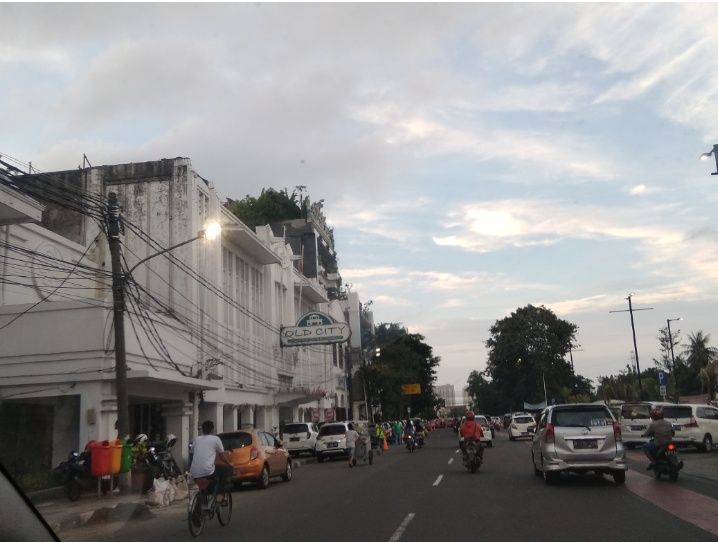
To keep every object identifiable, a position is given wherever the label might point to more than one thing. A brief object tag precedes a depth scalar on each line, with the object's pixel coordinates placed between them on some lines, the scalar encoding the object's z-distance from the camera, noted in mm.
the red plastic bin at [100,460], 15680
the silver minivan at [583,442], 13977
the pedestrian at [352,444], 25105
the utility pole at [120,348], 16406
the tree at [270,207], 64250
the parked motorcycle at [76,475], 15828
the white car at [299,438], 34062
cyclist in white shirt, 10969
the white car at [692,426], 24203
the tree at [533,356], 77438
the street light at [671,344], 63094
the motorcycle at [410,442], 33272
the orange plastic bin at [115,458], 15828
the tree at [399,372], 67750
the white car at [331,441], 30672
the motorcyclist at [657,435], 15148
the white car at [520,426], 40938
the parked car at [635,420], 26391
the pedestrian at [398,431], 46553
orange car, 17406
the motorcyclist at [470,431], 18812
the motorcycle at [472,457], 18281
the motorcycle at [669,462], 14984
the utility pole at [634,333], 47356
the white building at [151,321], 20203
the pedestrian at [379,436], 34906
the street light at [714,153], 18578
